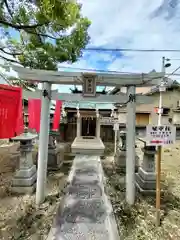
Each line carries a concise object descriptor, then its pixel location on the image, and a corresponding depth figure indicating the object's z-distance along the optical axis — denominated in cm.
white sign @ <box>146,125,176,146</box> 265
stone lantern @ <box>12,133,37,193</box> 364
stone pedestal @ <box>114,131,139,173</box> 570
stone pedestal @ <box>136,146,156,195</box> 372
